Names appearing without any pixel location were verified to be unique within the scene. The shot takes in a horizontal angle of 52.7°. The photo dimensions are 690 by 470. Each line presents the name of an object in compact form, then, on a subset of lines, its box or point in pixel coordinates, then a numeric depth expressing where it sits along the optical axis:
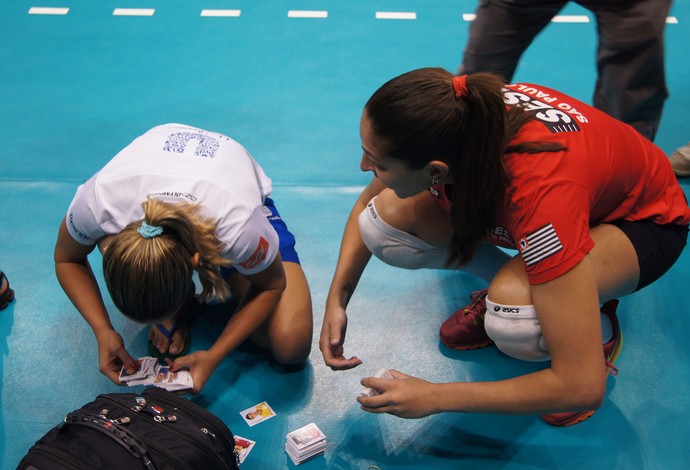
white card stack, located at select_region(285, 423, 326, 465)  1.99
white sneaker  3.05
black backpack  1.61
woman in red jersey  1.62
